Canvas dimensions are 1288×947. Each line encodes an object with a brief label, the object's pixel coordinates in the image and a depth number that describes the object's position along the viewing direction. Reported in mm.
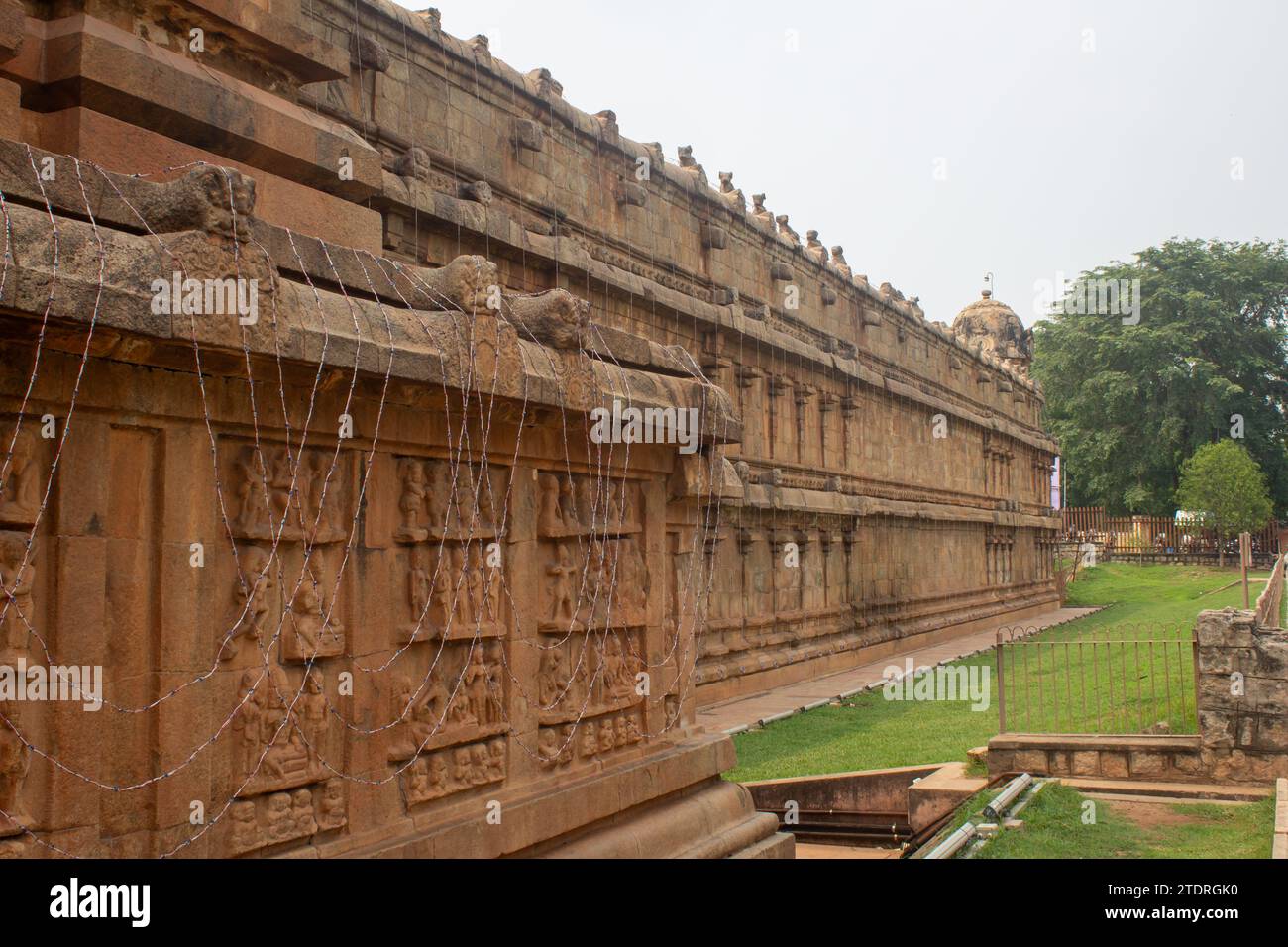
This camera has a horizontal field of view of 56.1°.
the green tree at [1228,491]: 42281
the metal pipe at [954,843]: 7727
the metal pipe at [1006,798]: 8630
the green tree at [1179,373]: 49344
